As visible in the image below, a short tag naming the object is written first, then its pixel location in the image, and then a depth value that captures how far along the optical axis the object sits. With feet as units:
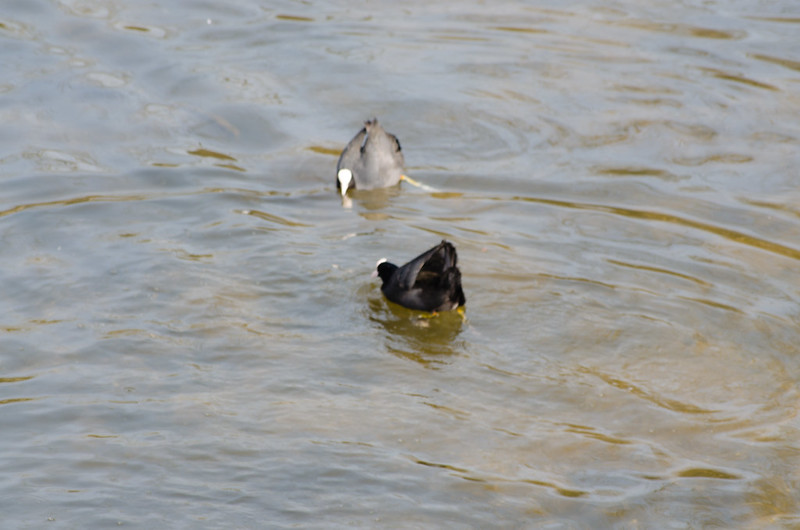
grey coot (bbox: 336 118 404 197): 75.77
